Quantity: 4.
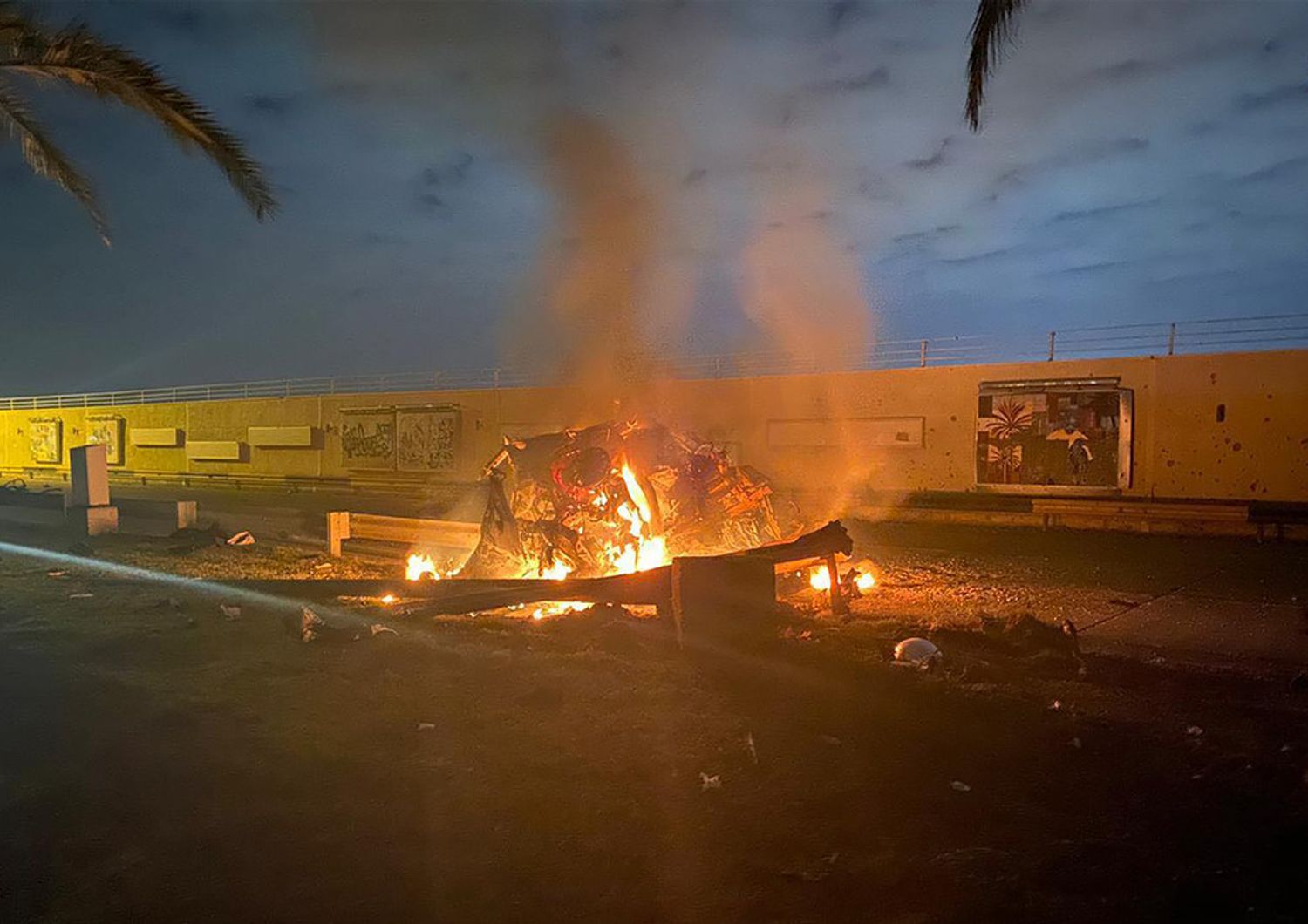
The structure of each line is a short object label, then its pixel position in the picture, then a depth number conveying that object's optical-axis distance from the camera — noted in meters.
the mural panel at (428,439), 25.23
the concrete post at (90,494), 14.90
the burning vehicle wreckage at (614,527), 8.08
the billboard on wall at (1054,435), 15.82
